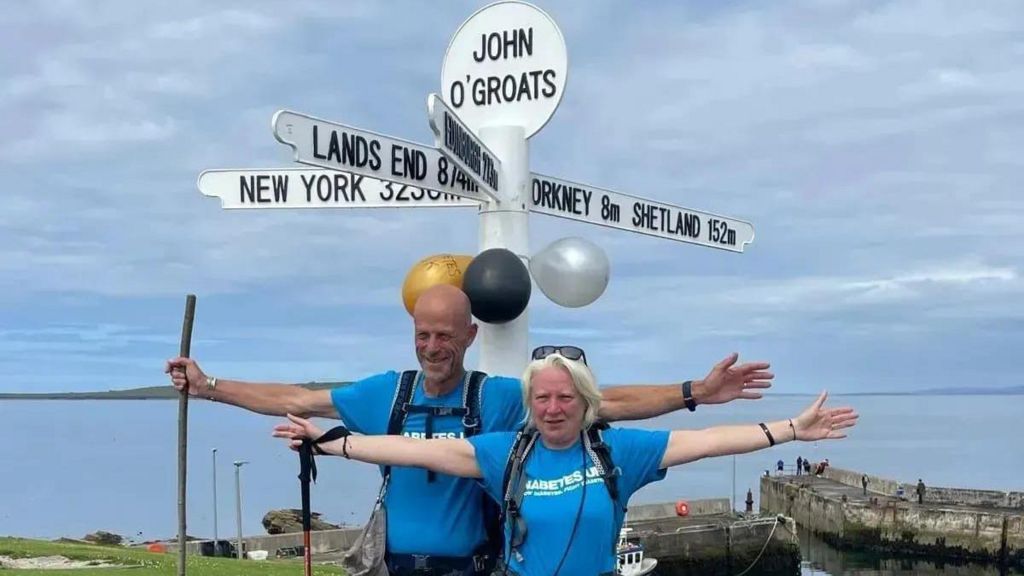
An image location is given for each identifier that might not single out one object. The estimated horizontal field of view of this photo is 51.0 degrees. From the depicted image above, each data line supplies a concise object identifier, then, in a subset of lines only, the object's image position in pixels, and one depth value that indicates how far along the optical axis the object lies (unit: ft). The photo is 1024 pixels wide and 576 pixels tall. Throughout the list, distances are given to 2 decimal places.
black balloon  17.60
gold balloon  17.97
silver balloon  19.21
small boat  82.23
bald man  14.14
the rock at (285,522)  139.39
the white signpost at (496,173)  19.13
